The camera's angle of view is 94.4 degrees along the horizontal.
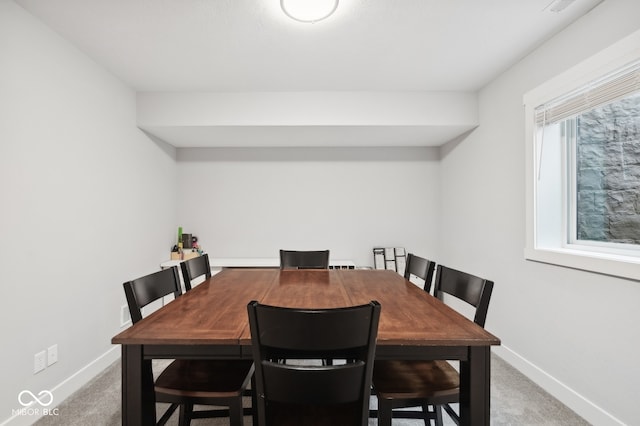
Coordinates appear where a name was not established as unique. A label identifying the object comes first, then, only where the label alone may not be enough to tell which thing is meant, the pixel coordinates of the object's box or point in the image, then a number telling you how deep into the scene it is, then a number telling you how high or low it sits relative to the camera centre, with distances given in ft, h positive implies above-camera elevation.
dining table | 3.38 -1.42
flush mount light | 5.27 +3.77
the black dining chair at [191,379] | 3.91 -2.37
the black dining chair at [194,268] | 6.05 -1.17
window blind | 5.12 +2.33
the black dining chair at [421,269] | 5.85 -1.14
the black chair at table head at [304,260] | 8.18 -1.25
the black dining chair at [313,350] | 2.89 -1.40
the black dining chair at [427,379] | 3.90 -2.37
